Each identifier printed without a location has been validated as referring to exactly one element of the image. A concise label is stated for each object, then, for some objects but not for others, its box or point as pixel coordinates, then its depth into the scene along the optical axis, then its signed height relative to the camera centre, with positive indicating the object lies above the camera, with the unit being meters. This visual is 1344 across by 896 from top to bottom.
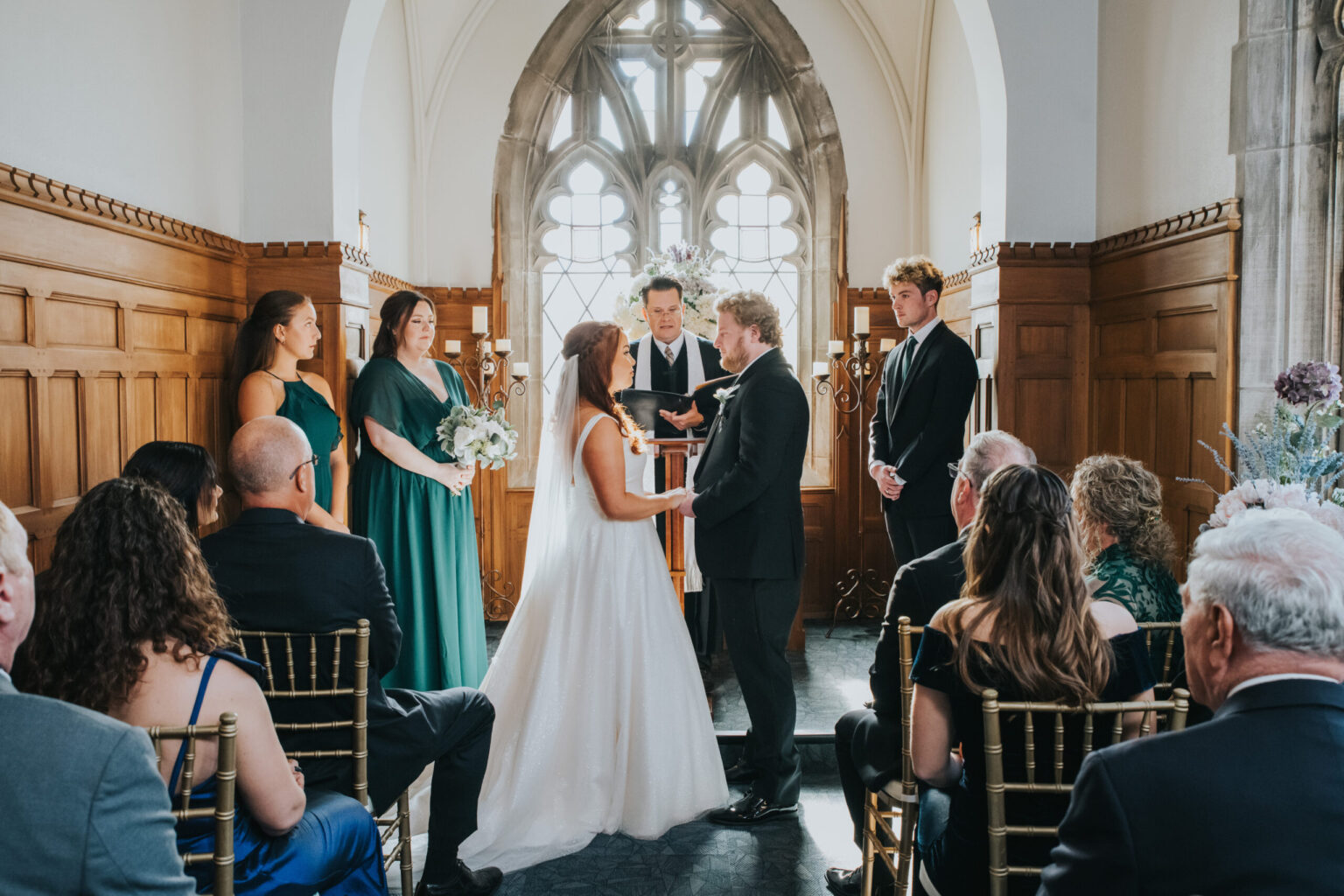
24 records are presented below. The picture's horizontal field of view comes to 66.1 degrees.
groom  3.23 -0.36
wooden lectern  3.91 -0.41
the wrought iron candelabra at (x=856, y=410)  6.04 +0.04
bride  3.13 -0.77
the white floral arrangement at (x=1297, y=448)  2.57 -0.08
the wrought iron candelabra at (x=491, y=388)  6.08 +0.18
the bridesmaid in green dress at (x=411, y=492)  3.86 -0.28
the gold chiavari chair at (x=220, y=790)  1.48 -0.56
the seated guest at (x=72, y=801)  1.03 -0.39
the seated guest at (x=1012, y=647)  1.74 -0.40
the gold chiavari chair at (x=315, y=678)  2.13 -0.56
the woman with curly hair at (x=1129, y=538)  2.20 -0.26
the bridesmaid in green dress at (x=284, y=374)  3.68 +0.16
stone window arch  6.46 +1.62
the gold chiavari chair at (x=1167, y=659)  2.14 -0.51
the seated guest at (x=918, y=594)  2.33 -0.40
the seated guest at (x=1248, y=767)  1.07 -0.37
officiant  4.91 +0.26
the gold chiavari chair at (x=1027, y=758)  1.65 -0.56
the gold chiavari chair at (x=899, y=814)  2.21 -0.97
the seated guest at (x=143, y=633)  1.56 -0.33
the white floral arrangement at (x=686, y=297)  5.68 +0.68
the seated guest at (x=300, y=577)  2.21 -0.34
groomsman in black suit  4.12 +0.01
